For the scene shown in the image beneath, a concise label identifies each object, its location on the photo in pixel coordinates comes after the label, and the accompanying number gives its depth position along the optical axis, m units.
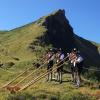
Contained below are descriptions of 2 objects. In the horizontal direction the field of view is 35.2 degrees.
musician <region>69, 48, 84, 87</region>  10.74
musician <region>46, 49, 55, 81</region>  11.99
